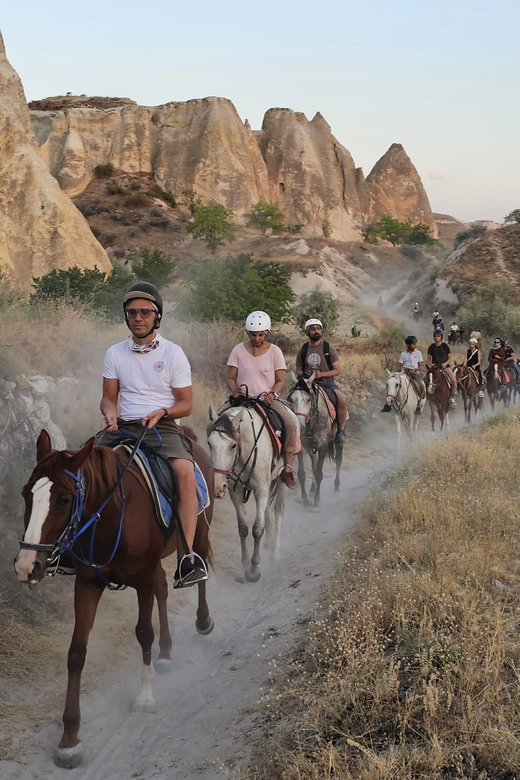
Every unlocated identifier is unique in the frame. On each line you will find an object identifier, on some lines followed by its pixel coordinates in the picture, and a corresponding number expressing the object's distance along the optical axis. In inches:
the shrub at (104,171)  2800.2
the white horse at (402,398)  542.6
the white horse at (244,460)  274.4
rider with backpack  416.2
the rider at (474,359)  791.1
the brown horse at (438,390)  642.7
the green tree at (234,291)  770.2
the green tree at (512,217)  2256.9
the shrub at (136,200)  2642.7
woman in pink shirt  307.5
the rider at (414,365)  576.4
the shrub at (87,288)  645.3
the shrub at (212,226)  2320.9
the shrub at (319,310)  1228.8
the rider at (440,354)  661.7
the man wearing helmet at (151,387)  187.9
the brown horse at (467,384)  739.4
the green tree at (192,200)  2716.0
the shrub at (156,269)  1285.3
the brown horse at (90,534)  145.5
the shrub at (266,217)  2817.4
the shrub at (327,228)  3176.4
